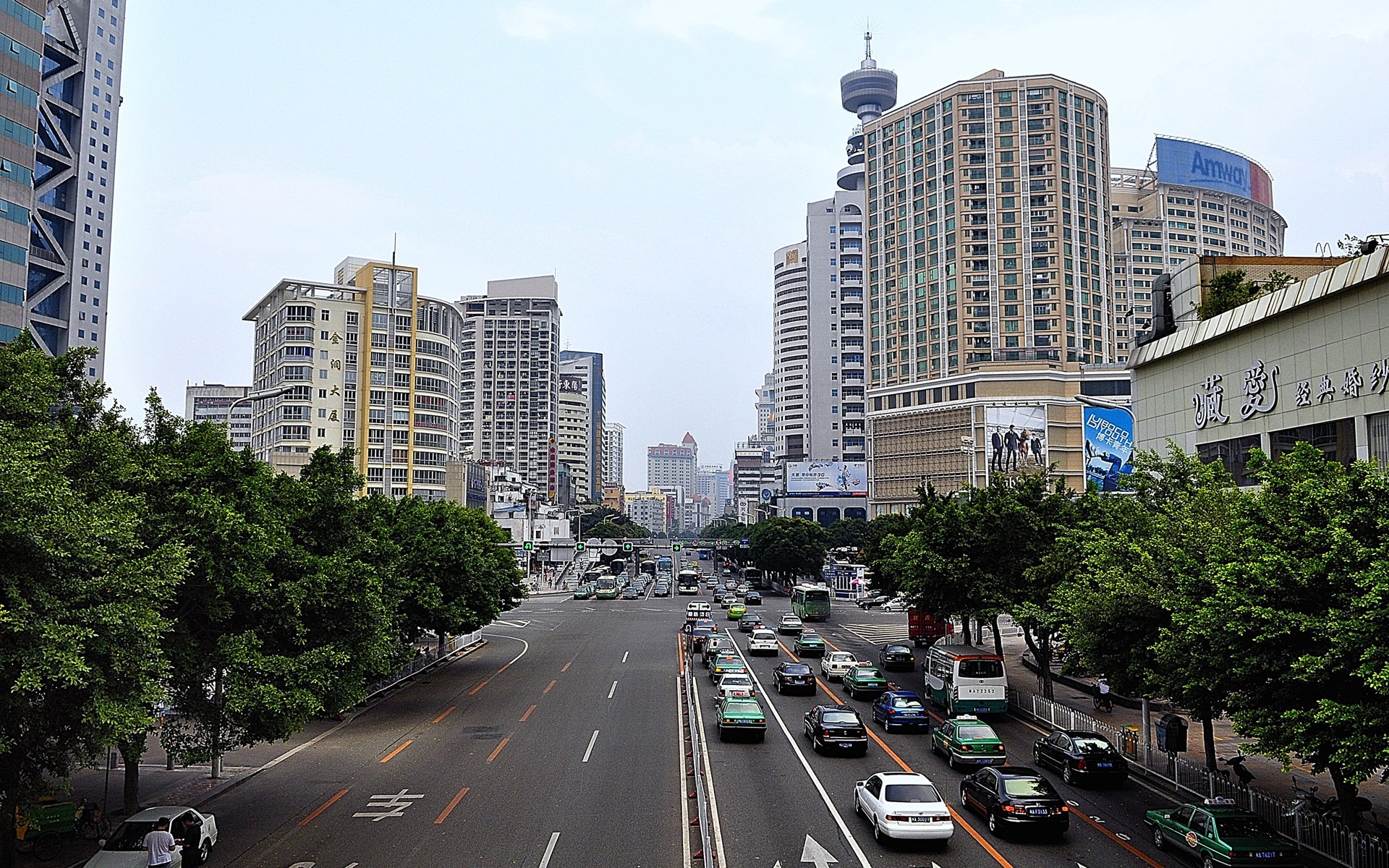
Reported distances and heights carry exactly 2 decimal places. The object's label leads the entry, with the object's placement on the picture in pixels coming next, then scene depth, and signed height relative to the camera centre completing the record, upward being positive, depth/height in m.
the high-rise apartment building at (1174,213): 191.25 +57.32
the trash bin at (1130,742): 27.59 -6.94
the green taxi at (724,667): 41.22 -7.20
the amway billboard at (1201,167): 191.00 +65.93
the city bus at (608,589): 100.31 -9.43
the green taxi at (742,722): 30.03 -6.90
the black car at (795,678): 39.12 -7.28
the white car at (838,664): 42.78 -7.38
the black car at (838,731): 27.91 -6.74
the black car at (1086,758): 24.73 -6.68
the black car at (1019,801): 19.80 -6.28
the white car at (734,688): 32.78 -6.69
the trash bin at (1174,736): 24.86 -6.09
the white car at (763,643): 51.94 -7.77
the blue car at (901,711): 31.89 -7.04
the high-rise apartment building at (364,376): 109.44 +14.36
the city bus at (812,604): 73.62 -7.97
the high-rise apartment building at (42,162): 48.97 +20.79
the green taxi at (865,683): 38.03 -7.21
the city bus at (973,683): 34.19 -6.52
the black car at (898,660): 47.09 -7.85
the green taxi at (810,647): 51.66 -7.86
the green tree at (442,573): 38.09 -3.06
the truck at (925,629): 54.06 -7.24
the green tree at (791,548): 107.38 -5.40
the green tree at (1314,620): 14.83 -1.98
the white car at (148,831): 17.91 -6.55
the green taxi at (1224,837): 17.56 -6.29
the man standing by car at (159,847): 17.36 -6.23
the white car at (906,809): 18.92 -6.17
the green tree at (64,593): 14.53 -1.50
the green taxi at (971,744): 26.17 -6.68
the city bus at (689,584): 110.96 -9.64
